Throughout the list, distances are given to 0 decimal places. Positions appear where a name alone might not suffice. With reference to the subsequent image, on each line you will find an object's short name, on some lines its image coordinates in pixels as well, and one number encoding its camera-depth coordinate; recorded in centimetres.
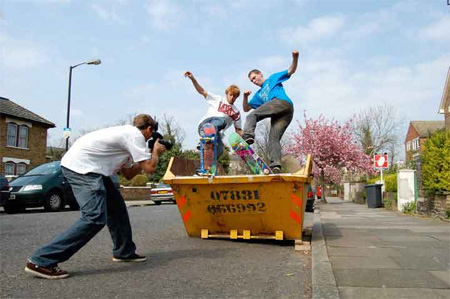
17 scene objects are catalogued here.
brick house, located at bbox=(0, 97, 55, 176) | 2747
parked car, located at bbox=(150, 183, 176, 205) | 2125
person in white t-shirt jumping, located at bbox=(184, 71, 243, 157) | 550
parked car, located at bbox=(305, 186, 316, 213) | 1530
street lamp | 1995
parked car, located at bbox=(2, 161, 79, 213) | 1217
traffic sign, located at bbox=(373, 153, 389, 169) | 2103
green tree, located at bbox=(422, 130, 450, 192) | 1027
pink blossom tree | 2803
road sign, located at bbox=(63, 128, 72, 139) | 1925
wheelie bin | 1847
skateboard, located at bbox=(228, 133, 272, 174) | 530
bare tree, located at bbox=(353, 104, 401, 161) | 4181
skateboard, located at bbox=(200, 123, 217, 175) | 524
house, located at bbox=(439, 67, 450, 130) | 3072
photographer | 355
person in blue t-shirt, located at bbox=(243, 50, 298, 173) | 558
